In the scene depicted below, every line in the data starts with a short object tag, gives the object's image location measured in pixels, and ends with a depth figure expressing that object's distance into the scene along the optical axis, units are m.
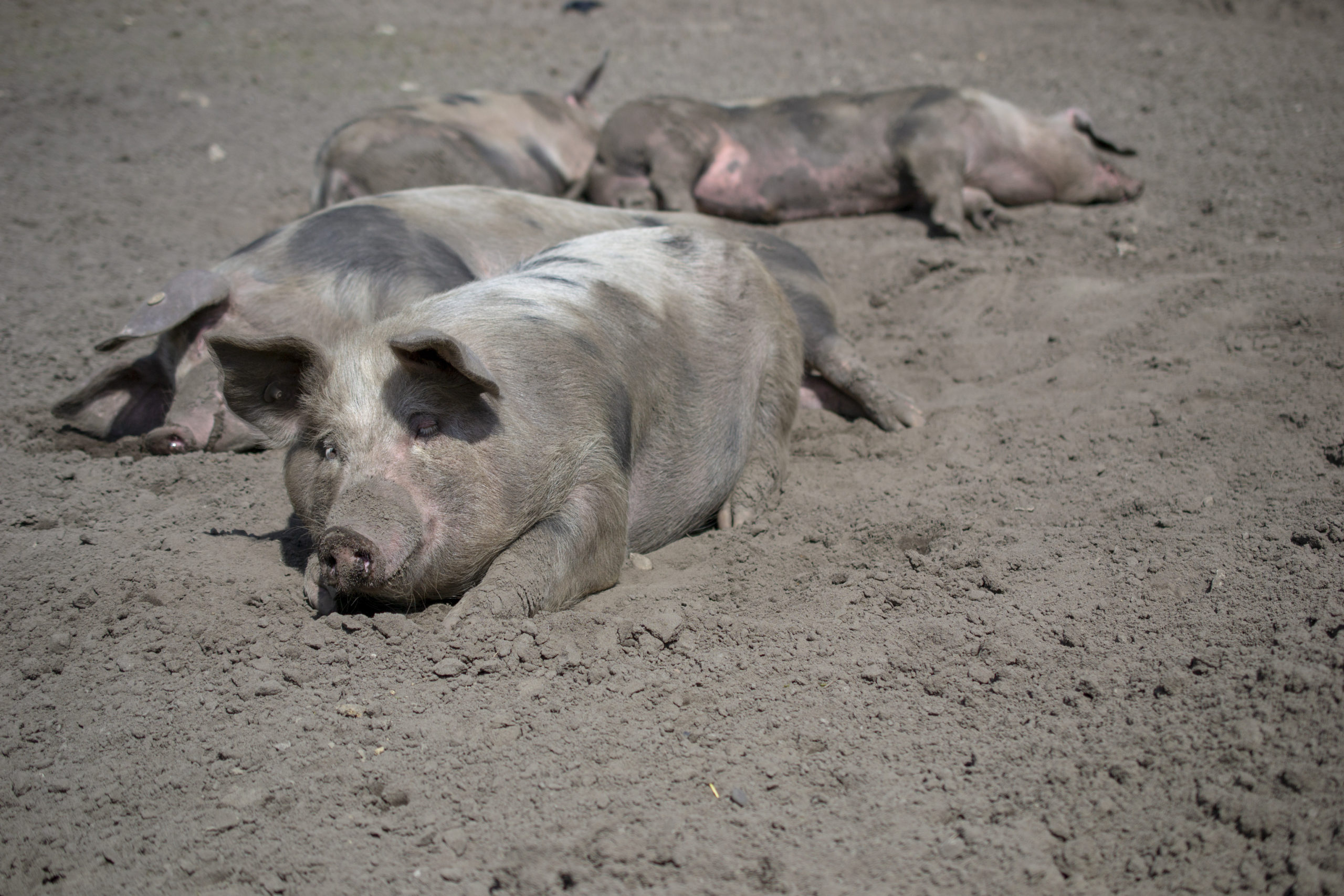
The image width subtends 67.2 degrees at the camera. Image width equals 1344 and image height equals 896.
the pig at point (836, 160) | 7.04
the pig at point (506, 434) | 2.80
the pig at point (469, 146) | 6.17
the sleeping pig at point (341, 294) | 4.07
